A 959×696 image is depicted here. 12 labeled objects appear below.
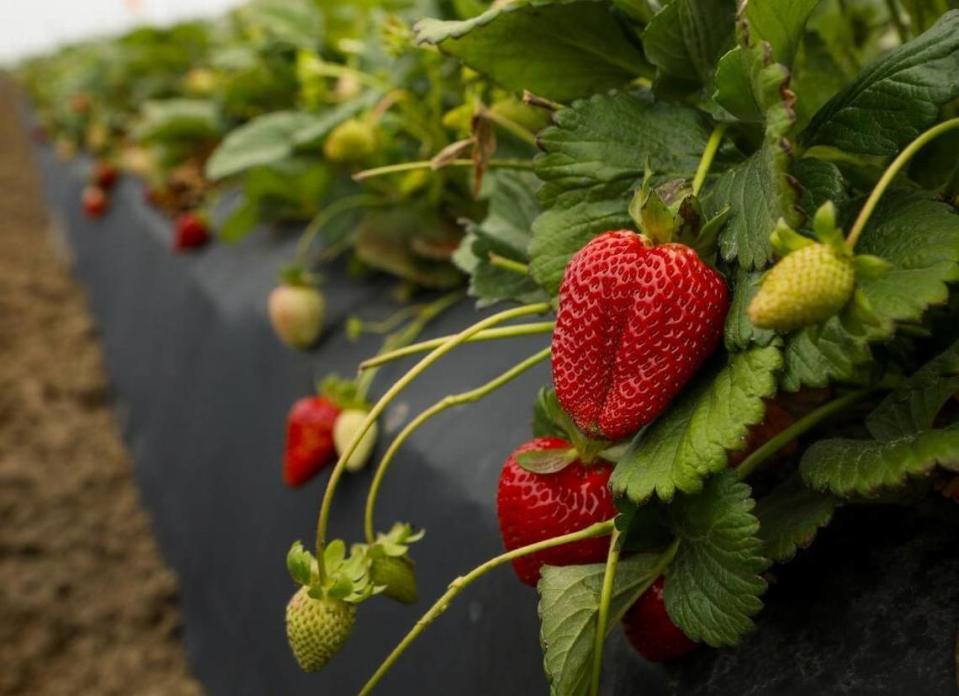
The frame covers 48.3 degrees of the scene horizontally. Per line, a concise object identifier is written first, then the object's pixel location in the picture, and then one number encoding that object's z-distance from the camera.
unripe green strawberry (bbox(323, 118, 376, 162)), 1.15
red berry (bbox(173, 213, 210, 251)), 1.99
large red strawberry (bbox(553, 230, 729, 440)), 0.51
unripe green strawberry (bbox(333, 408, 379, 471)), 0.99
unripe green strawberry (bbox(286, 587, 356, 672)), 0.61
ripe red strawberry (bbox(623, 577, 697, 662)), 0.57
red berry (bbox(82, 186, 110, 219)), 3.15
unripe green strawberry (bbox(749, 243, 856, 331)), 0.40
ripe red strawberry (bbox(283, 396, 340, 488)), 1.03
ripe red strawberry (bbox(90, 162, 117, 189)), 3.17
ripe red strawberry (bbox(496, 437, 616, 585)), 0.59
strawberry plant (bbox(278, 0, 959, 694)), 0.47
